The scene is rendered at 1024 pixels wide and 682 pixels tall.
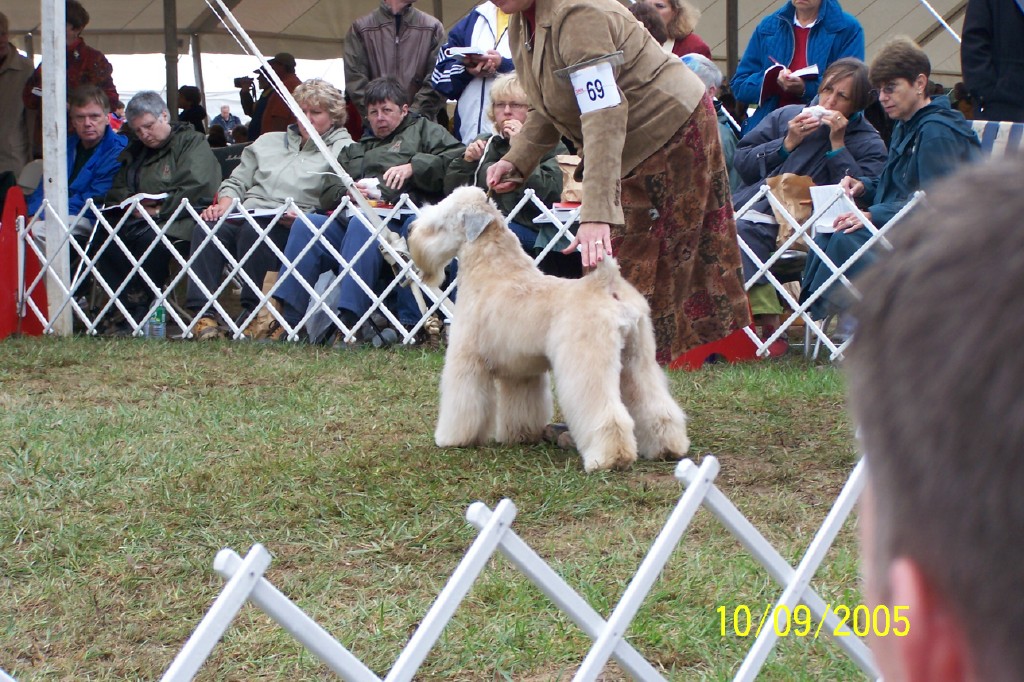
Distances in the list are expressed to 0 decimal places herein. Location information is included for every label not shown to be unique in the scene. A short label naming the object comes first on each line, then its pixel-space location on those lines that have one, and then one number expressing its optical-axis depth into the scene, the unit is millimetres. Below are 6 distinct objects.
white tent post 6695
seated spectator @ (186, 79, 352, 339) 6770
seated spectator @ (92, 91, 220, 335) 7102
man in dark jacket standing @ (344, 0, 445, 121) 7203
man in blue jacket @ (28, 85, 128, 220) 7340
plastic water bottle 7121
